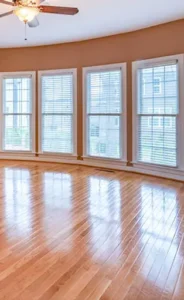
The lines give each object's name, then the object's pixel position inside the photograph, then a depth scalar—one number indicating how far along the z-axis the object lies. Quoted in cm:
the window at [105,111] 618
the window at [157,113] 530
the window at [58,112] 690
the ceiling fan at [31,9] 338
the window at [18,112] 731
